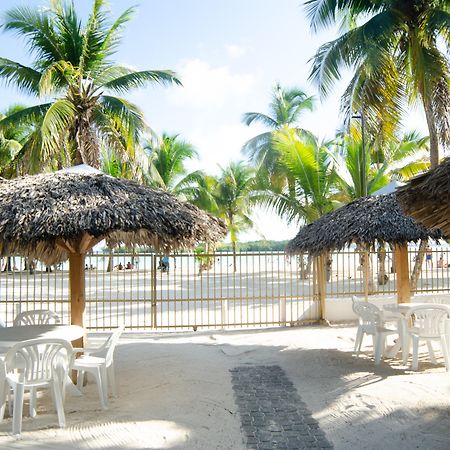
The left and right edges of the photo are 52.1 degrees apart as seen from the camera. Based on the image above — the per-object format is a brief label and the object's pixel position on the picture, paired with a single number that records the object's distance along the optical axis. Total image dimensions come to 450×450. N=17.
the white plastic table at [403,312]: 7.10
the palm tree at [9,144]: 24.62
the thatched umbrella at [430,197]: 4.56
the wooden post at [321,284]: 11.02
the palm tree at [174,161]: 24.56
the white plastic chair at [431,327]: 6.65
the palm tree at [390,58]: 10.48
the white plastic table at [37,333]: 5.15
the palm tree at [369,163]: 16.50
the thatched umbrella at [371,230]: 7.59
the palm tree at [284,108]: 26.02
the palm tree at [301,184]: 15.52
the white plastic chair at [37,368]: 4.45
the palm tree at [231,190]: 31.08
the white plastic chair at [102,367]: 5.16
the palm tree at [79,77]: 12.37
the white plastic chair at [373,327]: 7.09
